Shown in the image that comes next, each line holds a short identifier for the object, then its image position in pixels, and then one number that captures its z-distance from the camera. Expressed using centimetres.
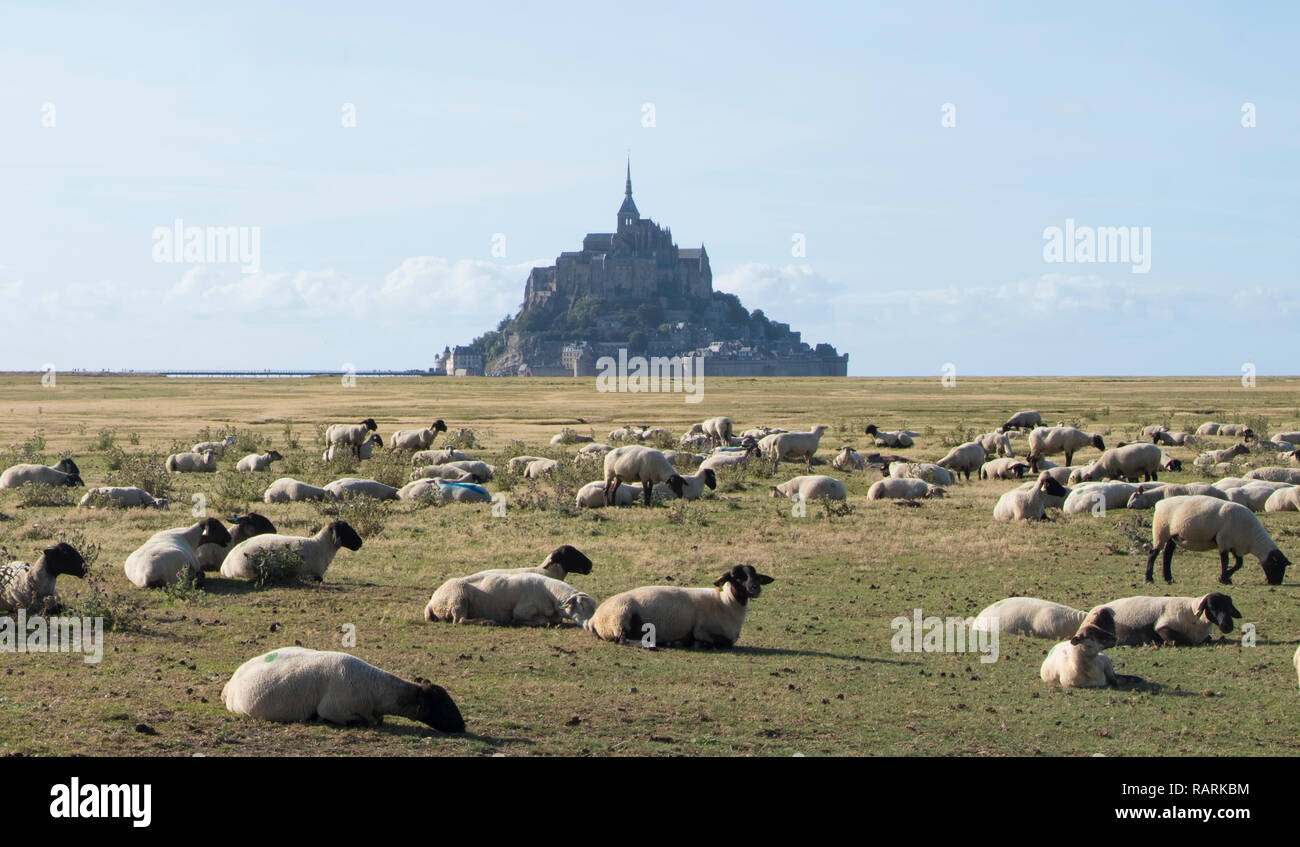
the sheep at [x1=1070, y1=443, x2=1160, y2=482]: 2834
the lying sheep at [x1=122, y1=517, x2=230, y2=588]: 1530
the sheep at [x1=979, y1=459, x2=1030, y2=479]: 3094
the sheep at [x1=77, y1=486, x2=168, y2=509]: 2341
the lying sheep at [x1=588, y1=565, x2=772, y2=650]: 1319
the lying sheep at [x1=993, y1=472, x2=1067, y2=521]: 2277
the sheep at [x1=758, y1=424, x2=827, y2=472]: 3475
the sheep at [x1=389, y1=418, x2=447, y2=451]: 3841
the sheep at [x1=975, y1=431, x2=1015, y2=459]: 3569
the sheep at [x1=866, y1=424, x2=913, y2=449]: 4228
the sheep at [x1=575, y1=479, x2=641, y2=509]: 2506
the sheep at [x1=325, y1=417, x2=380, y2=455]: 3684
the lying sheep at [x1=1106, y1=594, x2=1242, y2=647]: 1327
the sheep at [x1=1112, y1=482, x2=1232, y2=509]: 2331
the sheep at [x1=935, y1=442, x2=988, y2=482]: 3153
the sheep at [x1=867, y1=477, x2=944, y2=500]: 2664
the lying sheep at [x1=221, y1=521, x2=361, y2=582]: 1614
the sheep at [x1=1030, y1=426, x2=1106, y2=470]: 3506
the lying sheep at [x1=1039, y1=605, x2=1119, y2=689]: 1150
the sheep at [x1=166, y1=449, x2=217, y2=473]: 3281
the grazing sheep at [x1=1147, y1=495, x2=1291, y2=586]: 1669
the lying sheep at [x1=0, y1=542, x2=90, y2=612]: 1334
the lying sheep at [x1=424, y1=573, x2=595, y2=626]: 1407
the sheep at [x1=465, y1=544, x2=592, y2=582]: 1512
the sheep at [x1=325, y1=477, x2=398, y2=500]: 2500
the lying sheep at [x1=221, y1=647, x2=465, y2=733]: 961
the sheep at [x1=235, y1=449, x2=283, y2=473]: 3184
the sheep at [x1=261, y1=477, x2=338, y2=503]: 2500
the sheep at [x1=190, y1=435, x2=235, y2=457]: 3575
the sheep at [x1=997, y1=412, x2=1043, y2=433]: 4747
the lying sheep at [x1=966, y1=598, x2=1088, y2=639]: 1371
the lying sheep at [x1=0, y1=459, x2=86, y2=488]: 2695
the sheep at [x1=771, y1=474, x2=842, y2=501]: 2603
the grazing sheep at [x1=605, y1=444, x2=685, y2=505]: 2511
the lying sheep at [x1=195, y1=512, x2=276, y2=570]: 1717
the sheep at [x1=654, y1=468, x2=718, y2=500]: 2612
